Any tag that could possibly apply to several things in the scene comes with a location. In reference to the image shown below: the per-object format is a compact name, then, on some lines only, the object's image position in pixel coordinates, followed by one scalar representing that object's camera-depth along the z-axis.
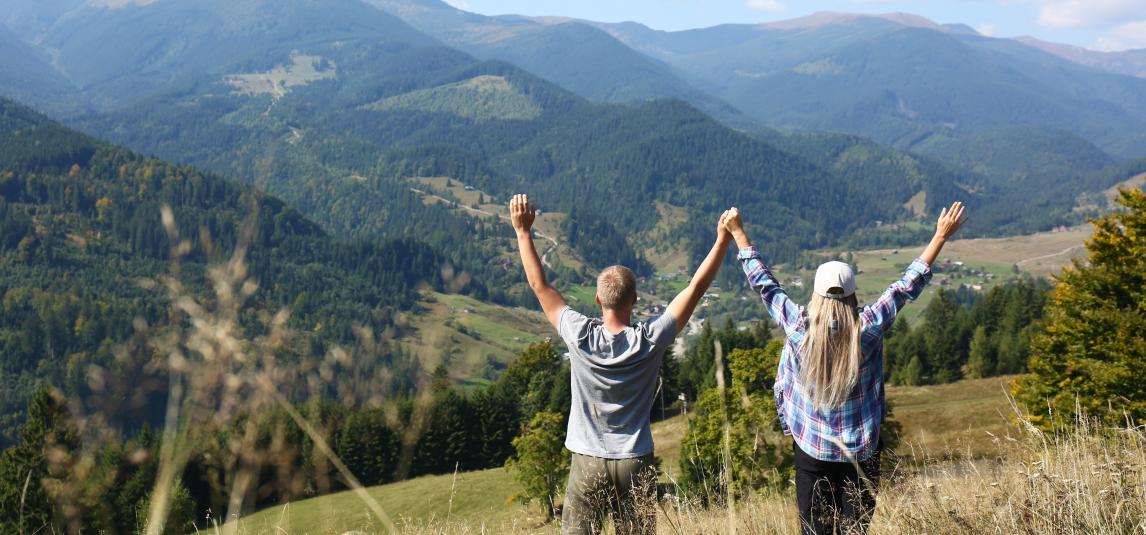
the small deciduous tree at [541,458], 34.41
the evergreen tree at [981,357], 65.75
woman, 4.55
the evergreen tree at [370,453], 47.84
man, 4.62
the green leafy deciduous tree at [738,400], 18.50
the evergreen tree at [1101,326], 19.36
